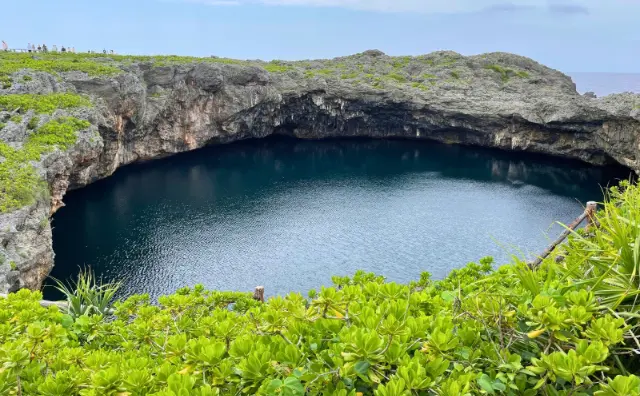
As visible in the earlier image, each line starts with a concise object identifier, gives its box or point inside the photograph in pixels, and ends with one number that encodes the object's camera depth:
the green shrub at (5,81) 28.97
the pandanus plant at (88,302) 9.26
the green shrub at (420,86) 53.06
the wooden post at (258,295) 10.85
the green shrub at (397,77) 56.17
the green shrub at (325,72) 55.69
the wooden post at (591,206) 12.50
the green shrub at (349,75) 54.74
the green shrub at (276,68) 52.66
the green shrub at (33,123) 25.45
